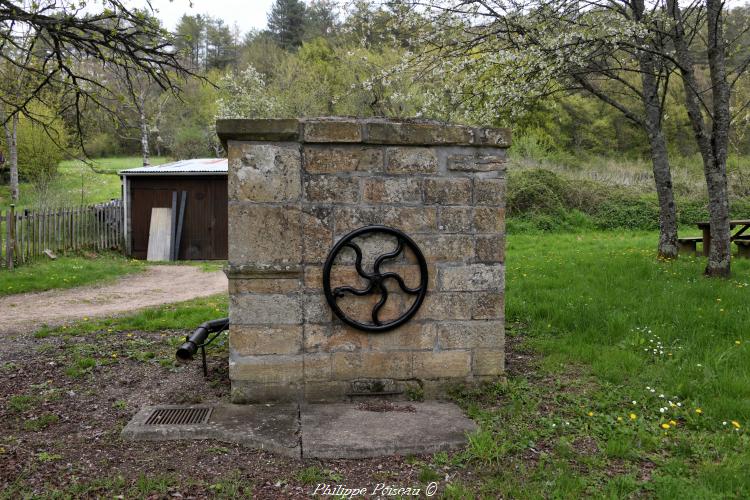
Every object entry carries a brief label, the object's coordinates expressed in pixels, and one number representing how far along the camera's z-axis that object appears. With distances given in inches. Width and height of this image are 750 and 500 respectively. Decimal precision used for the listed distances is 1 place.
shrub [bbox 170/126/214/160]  1333.7
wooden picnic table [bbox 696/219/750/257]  429.7
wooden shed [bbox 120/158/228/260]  641.0
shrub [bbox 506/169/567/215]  736.3
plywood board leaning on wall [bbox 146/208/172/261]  635.5
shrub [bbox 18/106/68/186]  913.5
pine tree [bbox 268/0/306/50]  1634.7
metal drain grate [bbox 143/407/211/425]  151.8
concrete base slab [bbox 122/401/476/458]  138.7
